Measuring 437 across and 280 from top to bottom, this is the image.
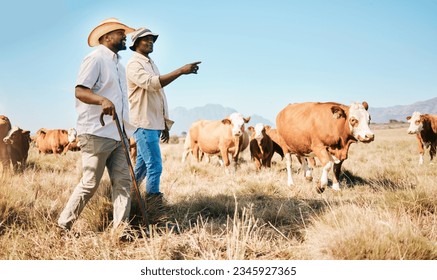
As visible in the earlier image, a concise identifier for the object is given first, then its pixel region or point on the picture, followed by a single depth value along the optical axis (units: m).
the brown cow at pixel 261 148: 12.40
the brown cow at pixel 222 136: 12.44
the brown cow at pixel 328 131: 7.33
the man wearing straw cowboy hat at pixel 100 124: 3.72
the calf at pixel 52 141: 19.48
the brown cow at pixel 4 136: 8.92
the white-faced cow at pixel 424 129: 15.76
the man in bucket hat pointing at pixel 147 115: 4.69
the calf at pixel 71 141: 19.36
